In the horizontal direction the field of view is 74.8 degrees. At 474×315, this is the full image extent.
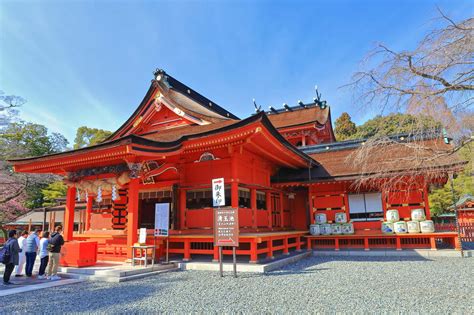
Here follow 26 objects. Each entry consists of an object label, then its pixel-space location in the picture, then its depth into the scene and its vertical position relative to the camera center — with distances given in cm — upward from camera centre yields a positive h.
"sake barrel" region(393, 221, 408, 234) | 1202 -60
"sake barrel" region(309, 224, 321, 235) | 1335 -64
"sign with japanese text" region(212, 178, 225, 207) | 842 +66
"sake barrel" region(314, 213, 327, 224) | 1363 -19
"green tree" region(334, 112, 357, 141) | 4419 +1210
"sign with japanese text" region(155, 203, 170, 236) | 954 -3
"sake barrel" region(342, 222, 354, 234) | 1292 -62
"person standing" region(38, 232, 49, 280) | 869 -93
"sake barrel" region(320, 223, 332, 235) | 1318 -65
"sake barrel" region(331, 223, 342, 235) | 1305 -61
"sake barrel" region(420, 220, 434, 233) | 1164 -58
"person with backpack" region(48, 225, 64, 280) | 849 -86
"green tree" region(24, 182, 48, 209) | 3122 +254
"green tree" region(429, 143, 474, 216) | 2748 +128
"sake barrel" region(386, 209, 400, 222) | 1238 -17
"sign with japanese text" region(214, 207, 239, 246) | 841 -29
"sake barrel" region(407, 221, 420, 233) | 1185 -60
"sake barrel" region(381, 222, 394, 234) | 1228 -63
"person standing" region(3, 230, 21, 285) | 789 -87
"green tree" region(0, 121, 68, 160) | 2433 +907
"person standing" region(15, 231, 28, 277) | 909 -90
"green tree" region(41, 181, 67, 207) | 2950 +282
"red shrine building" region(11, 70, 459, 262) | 967 +132
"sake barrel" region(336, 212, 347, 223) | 1335 -17
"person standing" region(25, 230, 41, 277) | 870 -78
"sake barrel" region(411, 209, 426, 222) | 1202 -15
